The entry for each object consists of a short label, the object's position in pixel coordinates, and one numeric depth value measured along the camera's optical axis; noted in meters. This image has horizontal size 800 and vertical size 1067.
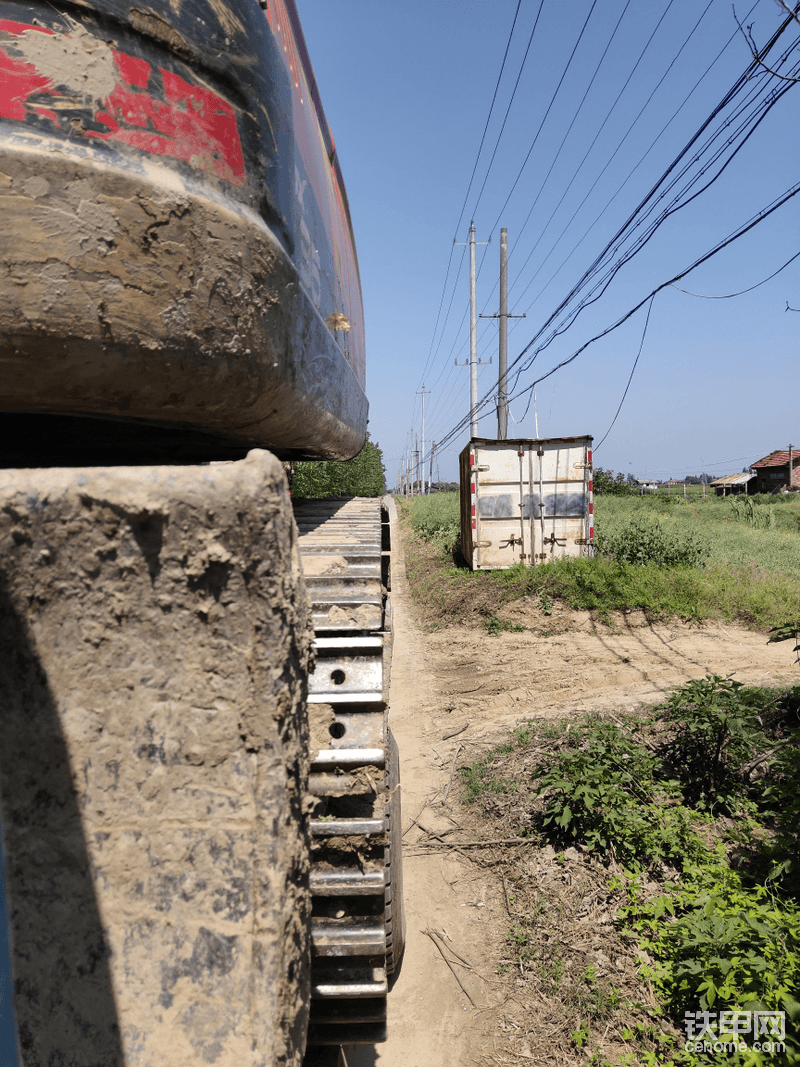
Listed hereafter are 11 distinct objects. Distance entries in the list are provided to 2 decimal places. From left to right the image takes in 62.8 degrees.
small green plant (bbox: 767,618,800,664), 4.48
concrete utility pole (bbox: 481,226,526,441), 17.77
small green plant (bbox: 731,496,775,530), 21.10
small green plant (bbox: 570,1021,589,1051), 3.07
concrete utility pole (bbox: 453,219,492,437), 21.67
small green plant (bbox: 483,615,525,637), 9.52
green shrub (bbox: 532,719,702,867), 4.17
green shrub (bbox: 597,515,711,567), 11.49
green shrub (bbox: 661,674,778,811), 4.68
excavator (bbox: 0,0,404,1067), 1.18
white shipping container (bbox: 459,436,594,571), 11.34
